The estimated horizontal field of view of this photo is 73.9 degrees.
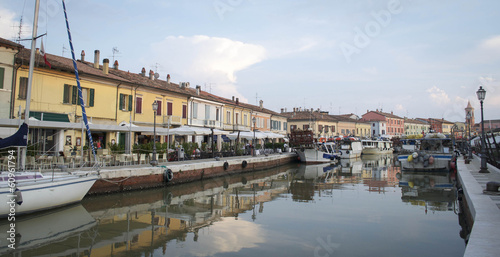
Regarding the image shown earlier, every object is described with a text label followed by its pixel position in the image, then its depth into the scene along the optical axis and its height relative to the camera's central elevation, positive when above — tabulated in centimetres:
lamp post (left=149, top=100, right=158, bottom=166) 1796 -67
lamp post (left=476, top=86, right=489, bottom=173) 1680 +152
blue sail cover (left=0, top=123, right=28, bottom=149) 1042 +25
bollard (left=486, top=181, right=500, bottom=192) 1055 -112
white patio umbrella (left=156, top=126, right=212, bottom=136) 2262 +118
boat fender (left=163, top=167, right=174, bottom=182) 1769 -144
